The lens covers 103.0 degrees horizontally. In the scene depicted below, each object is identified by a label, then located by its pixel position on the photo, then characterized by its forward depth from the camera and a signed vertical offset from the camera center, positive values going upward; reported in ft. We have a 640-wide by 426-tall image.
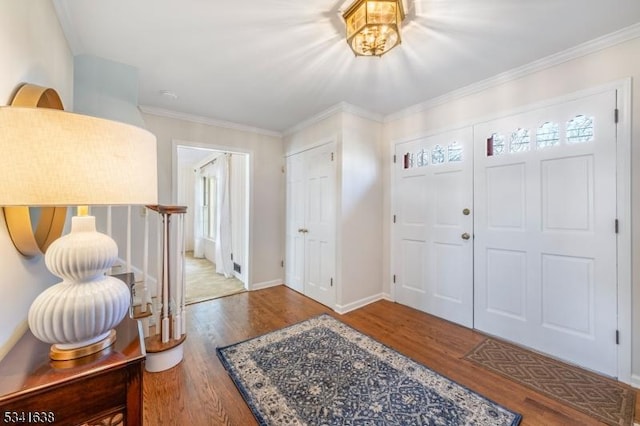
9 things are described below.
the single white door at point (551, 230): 5.91 -0.49
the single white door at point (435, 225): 8.29 -0.48
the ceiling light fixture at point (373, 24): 4.63 +3.56
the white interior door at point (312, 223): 9.94 -0.45
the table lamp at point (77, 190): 2.07 +0.21
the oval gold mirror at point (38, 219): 3.04 -0.07
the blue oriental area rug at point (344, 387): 4.73 -3.75
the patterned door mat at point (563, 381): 4.91 -3.79
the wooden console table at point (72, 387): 2.17 -1.59
